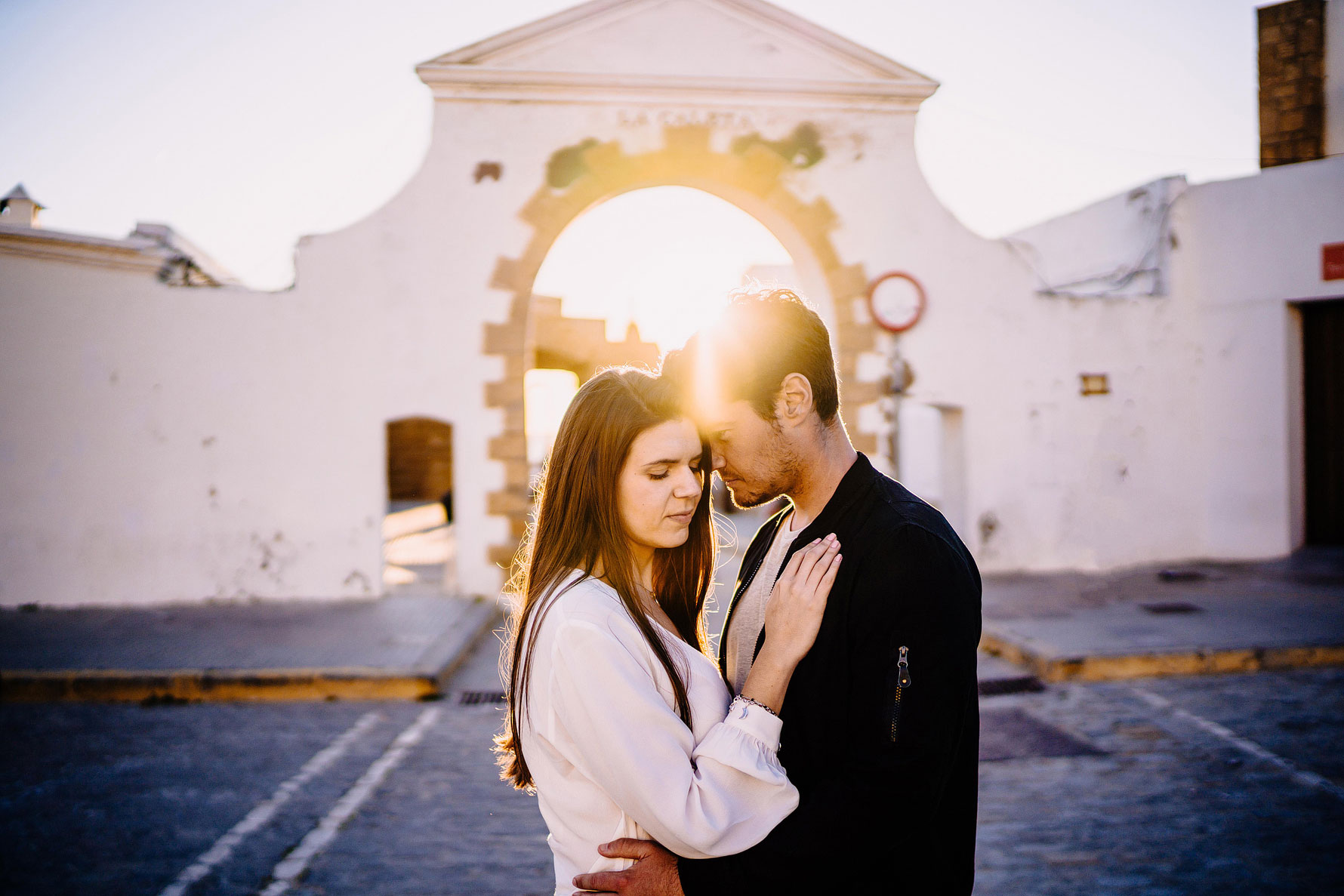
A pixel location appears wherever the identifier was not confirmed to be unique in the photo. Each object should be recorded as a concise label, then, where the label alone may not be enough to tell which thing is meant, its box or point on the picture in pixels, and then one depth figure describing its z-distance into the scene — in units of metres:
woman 1.77
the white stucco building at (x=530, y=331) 9.62
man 1.76
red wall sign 10.68
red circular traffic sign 10.50
